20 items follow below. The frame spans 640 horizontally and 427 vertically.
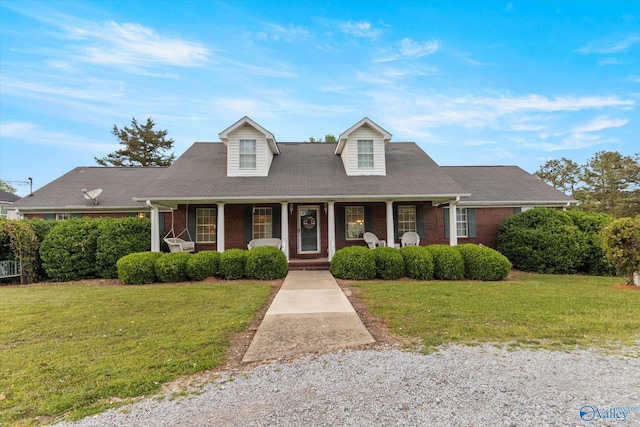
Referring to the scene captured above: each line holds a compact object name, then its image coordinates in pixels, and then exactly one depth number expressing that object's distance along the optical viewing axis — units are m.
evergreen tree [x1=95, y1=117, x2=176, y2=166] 30.09
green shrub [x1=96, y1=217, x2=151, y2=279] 10.03
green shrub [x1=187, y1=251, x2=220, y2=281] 9.24
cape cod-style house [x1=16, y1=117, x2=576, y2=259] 11.09
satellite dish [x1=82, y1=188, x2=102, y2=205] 13.47
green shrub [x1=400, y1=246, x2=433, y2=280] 9.31
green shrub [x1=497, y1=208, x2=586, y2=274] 10.95
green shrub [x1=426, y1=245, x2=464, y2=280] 9.32
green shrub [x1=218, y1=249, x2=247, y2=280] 9.36
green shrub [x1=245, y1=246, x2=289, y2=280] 9.34
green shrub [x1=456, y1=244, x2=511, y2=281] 9.38
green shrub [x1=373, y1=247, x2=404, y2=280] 9.30
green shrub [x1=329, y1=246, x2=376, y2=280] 9.26
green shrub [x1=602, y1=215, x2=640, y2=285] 8.54
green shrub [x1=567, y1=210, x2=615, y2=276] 10.93
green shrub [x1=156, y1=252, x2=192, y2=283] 9.12
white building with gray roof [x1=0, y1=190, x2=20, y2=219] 28.20
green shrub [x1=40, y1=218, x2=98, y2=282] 9.87
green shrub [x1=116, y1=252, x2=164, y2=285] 9.07
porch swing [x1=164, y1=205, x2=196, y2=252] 10.81
